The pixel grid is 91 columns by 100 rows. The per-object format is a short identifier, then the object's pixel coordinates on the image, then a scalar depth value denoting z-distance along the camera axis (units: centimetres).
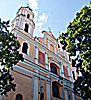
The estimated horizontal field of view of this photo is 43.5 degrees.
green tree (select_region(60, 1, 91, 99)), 814
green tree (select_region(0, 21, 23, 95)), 669
